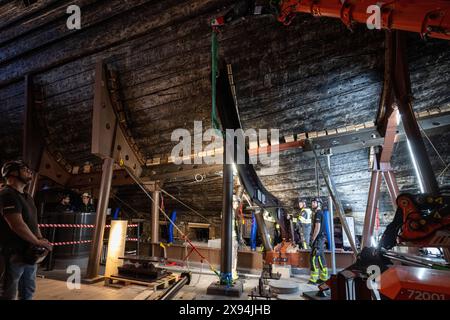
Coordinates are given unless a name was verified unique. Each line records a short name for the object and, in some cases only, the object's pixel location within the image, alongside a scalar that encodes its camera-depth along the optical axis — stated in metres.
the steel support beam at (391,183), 3.86
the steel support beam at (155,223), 6.50
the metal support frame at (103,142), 4.57
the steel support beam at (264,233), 5.59
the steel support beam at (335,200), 4.09
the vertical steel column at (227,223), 4.24
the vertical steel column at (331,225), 4.64
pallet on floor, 4.11
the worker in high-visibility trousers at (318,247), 4.90
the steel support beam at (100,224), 4.54
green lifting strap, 4.08
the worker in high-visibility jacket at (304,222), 6.07
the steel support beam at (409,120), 3.09
